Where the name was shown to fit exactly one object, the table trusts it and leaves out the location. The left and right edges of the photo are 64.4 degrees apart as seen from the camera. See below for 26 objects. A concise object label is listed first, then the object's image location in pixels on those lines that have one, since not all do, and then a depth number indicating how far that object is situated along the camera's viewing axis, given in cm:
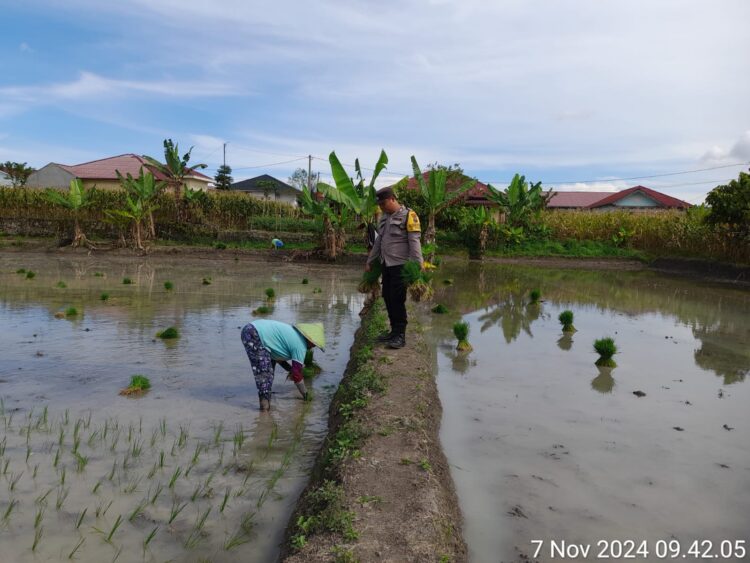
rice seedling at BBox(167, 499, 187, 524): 311
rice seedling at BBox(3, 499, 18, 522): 307
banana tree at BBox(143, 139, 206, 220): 2462
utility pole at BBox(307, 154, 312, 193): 4475
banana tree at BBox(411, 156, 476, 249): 1714
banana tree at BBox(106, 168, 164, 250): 2289
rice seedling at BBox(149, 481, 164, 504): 332
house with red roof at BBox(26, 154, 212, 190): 3347
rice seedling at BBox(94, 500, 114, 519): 317
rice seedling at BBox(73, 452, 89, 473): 370
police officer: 610
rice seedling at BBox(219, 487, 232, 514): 325
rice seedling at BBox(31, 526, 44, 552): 283
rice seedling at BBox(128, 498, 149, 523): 312
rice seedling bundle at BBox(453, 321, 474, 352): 758
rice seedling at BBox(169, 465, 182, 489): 347
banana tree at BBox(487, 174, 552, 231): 2580
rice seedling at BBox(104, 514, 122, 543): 289
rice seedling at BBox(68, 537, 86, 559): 279
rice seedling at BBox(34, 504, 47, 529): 302
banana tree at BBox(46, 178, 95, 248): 2330
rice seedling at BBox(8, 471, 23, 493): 340
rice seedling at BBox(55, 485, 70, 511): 323
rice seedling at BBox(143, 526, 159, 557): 286
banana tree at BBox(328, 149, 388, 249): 1141
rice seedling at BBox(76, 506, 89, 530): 304
